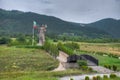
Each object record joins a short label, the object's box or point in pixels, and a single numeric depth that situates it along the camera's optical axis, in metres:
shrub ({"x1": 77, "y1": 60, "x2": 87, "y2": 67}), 17.75
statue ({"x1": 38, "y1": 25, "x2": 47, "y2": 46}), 44.00
